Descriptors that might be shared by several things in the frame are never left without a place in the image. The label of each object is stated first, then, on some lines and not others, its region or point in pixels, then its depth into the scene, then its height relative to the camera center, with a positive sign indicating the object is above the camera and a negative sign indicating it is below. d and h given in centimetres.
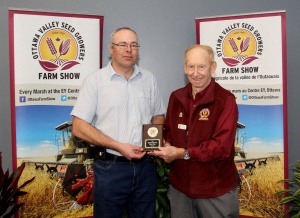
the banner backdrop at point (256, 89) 328 +19
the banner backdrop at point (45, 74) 311 +37
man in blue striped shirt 236 -11
